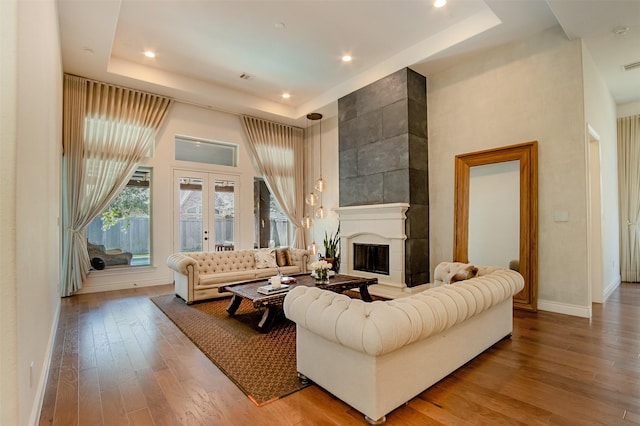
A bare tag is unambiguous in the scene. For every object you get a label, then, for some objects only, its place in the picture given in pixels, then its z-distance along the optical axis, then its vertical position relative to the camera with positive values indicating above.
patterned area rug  2.38 -1.30
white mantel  5.18 -0.36
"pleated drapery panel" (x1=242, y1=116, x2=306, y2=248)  7.48 +1.37
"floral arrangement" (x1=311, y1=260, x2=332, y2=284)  4.38 -0.78
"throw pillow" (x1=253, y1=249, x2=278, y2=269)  5.71 -0.78
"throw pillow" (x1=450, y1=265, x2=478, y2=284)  3.54 -0.67
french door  6.53 +0.12
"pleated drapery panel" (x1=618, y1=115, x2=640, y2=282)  6.11 +0.37
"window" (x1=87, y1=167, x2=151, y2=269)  5.71 -0.21
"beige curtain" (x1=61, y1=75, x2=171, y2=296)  5.21 +1.20
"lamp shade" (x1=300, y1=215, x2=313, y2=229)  5.75 -0.12
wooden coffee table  3.52 -0.94
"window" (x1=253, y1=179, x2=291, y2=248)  7.80 -0.13
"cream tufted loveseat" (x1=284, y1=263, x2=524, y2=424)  1.88 -0.86
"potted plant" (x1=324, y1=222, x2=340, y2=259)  6.80 -0.65
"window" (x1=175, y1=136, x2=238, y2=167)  6.71 +1.46
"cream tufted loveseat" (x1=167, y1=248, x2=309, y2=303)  4.74 -0.93
